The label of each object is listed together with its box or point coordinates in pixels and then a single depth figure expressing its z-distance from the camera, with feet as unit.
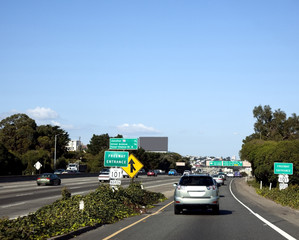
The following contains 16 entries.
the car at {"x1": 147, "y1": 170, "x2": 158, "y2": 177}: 327.67
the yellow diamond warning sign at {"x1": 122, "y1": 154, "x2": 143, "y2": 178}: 90.27
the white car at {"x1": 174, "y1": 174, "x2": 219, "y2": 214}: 62.18
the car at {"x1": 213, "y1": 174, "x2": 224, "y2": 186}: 206.18
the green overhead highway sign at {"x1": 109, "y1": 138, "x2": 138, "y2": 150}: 123.95
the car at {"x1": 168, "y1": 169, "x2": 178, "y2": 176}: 379.00
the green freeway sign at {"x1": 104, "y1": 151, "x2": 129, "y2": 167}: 84.02
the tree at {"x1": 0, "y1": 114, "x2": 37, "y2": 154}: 330.34
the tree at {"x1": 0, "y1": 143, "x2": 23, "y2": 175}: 229.66
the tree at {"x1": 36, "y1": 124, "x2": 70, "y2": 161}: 352.08
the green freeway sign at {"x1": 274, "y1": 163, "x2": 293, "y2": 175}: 124.06
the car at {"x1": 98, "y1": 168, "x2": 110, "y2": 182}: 190.39
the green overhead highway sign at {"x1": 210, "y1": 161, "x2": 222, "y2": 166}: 550.20
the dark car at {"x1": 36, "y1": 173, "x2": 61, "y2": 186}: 157.89
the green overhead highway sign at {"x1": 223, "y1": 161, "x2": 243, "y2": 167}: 535.19
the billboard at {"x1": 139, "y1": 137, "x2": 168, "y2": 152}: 629.51
